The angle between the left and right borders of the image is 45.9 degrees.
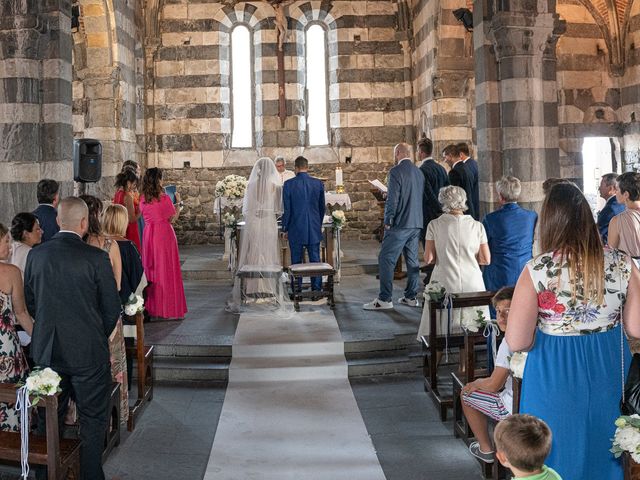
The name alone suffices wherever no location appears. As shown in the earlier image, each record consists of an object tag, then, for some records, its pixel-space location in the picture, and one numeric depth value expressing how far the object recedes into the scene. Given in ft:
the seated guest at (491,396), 13.85
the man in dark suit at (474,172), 29.37
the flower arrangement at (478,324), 17.46
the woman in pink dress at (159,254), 26.81
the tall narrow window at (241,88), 54.24
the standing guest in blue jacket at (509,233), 19.64
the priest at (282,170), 38.55
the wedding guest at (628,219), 19.74
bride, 28.35
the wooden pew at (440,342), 18.80
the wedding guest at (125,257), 20.48
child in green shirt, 8.54
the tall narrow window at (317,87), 54.54
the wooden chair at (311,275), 27.89
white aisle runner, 15.79
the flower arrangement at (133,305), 18.02
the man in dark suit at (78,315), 13.23
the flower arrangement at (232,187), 40.01
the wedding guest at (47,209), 21.88
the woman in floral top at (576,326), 10.31
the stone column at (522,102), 29.14
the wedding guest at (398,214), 27.63
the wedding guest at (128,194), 26.71
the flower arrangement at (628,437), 9.69
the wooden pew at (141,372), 19.01
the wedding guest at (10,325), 14.26
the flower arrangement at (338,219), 34.68
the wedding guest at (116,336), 17.39
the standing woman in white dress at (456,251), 20.54
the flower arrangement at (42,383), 12.18
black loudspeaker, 32.14
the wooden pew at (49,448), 12.51
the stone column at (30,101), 27.81
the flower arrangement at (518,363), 12.57
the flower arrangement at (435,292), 19.40
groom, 30.04
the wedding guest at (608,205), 22.35
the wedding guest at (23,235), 17.48
